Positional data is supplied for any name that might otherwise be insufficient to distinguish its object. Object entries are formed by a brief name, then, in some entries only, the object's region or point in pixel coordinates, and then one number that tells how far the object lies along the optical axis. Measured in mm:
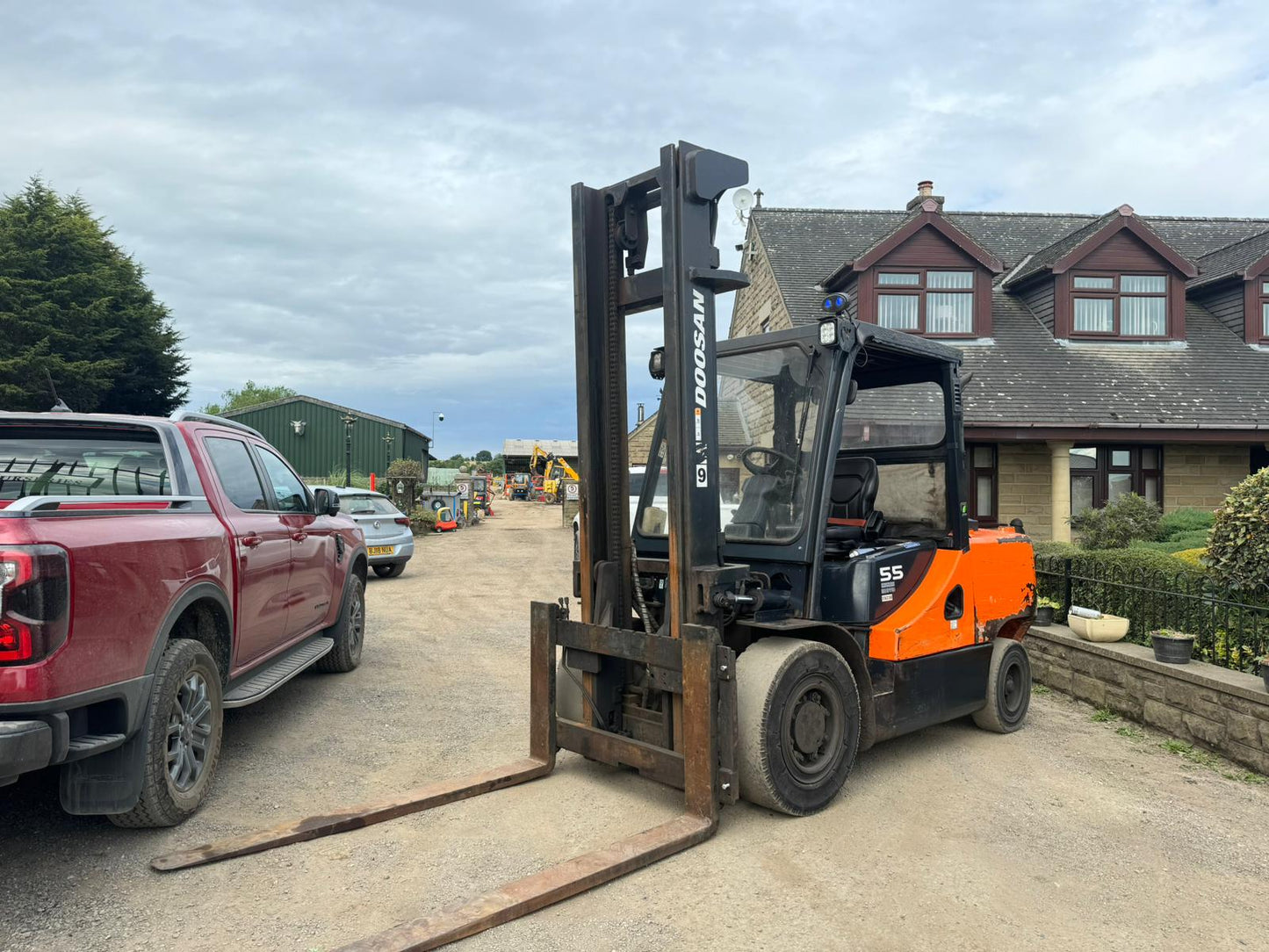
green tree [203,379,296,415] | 95625
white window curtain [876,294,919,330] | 16766
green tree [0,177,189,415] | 27891
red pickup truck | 3350
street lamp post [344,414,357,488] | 28977
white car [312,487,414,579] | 15375
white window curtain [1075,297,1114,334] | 16875
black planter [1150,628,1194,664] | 6207
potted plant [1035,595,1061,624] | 8102
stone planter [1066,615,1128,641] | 7008
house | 15016
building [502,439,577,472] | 73938
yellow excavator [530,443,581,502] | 50594
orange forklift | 4234
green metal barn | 37750
